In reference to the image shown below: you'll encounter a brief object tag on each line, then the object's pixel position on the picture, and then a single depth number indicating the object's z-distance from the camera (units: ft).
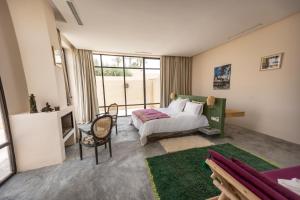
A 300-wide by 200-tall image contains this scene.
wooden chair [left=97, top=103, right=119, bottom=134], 11.70
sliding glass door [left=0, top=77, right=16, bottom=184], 6.12
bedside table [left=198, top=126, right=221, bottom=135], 10.05
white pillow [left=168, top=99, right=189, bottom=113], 12.76
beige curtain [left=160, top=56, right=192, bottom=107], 18.29
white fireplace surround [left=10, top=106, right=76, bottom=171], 6.51
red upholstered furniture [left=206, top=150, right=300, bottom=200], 2.01
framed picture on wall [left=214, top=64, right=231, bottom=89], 13.52
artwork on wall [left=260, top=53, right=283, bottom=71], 9.41
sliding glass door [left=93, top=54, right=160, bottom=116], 16.67
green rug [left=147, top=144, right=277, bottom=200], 4.99
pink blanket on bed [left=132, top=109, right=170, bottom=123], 10.08
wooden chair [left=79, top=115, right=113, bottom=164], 6.92
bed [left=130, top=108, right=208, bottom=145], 9.34
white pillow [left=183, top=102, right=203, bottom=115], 11.12
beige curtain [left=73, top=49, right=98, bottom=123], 14.66
